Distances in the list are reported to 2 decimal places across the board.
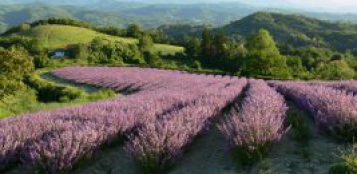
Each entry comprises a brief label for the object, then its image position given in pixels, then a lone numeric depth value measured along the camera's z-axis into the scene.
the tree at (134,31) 119.40
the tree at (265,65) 43.53
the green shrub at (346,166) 5.70
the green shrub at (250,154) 6.88
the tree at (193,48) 86.07
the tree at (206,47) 82.32
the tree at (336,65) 79.88
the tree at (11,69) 25.75
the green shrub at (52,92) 25.02
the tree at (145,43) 90.44
